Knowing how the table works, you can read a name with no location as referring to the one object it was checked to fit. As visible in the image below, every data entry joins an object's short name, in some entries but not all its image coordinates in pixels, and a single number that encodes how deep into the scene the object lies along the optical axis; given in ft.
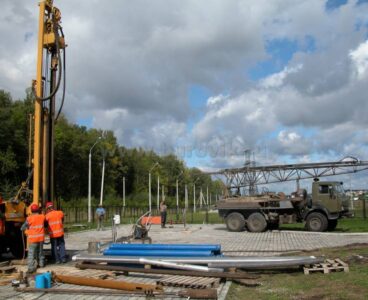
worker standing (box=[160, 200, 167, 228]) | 107.76
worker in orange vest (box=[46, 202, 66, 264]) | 44.70
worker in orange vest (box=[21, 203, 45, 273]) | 41.68
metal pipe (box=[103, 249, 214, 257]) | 41.45
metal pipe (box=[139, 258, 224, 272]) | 37.73
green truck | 87.04
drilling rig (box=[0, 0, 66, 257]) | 45.57
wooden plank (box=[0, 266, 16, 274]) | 40.93
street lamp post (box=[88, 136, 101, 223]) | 141.28
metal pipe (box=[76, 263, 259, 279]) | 36.70
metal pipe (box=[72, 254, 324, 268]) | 38.91
